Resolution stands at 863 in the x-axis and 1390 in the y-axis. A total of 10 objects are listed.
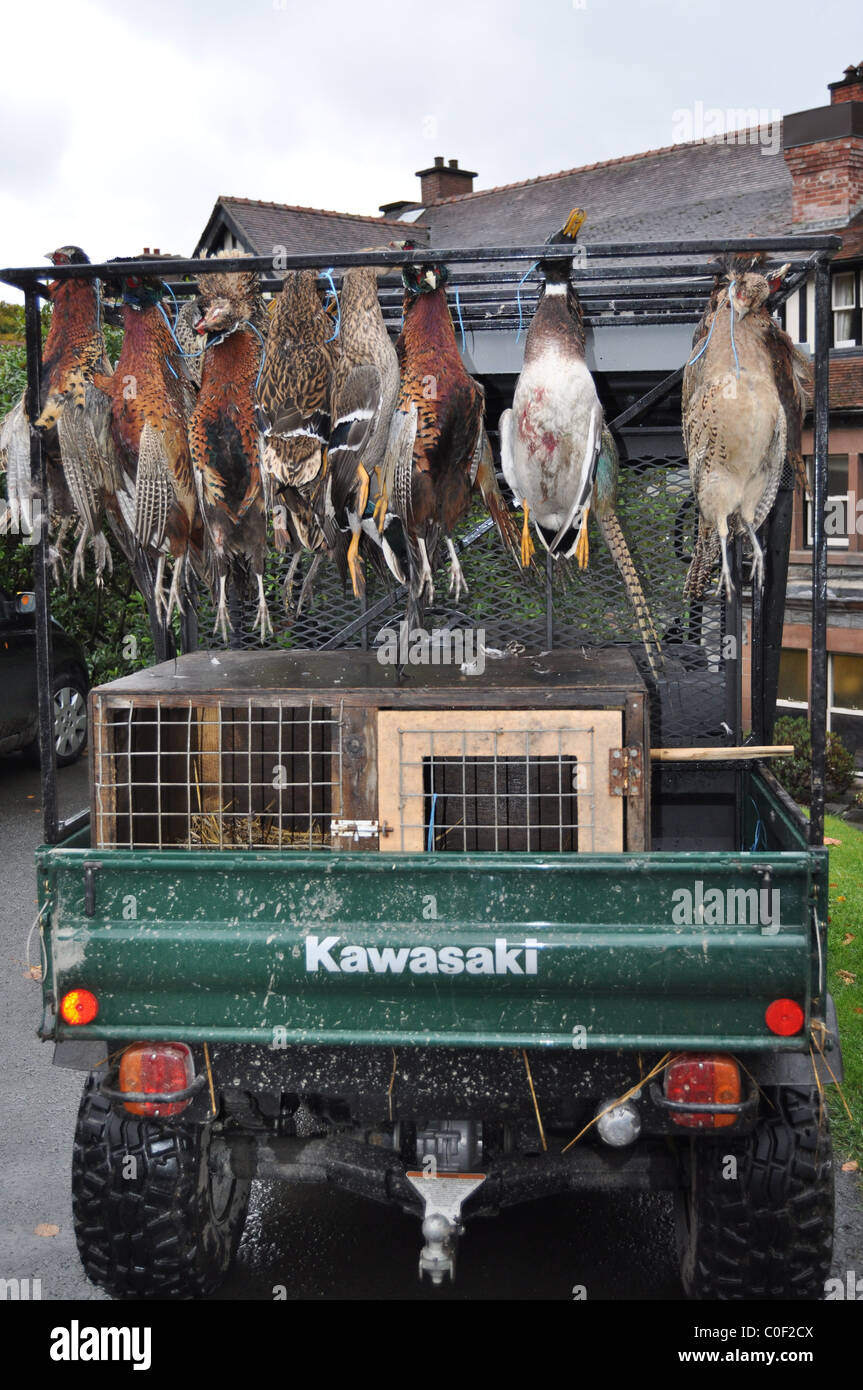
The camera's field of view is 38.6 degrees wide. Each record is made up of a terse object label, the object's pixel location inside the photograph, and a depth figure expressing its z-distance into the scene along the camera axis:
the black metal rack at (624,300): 3.24
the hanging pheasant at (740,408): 3.60
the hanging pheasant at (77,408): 3.72
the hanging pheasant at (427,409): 3.67
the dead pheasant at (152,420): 3.75
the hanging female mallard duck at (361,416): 3.61
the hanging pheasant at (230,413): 3.80
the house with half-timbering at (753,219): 18.47
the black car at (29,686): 10.34
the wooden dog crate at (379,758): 3.57
